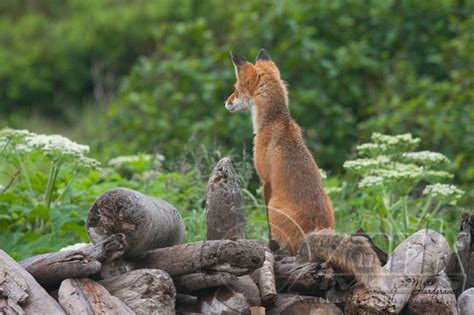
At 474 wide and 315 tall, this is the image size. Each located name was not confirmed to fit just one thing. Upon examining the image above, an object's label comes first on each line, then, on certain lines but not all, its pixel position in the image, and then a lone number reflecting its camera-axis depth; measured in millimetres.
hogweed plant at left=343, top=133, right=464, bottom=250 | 12078
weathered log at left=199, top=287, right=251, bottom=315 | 8508
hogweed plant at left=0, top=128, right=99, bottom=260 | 11422
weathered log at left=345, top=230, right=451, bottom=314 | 8727
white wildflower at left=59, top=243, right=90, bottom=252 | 9667
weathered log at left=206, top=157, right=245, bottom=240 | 9195
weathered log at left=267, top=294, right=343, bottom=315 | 9000
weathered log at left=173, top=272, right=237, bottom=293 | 8469
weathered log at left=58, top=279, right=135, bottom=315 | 7957
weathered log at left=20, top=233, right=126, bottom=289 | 8156
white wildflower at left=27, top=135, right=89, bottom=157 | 11383
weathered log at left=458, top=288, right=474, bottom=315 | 9437
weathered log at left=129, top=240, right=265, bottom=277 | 8375
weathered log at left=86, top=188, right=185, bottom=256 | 8367
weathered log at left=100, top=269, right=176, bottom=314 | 8211
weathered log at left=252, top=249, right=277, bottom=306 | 8859
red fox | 10375
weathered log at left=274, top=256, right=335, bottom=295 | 9070
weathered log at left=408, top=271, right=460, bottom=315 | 8922
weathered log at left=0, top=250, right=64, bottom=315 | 7750
